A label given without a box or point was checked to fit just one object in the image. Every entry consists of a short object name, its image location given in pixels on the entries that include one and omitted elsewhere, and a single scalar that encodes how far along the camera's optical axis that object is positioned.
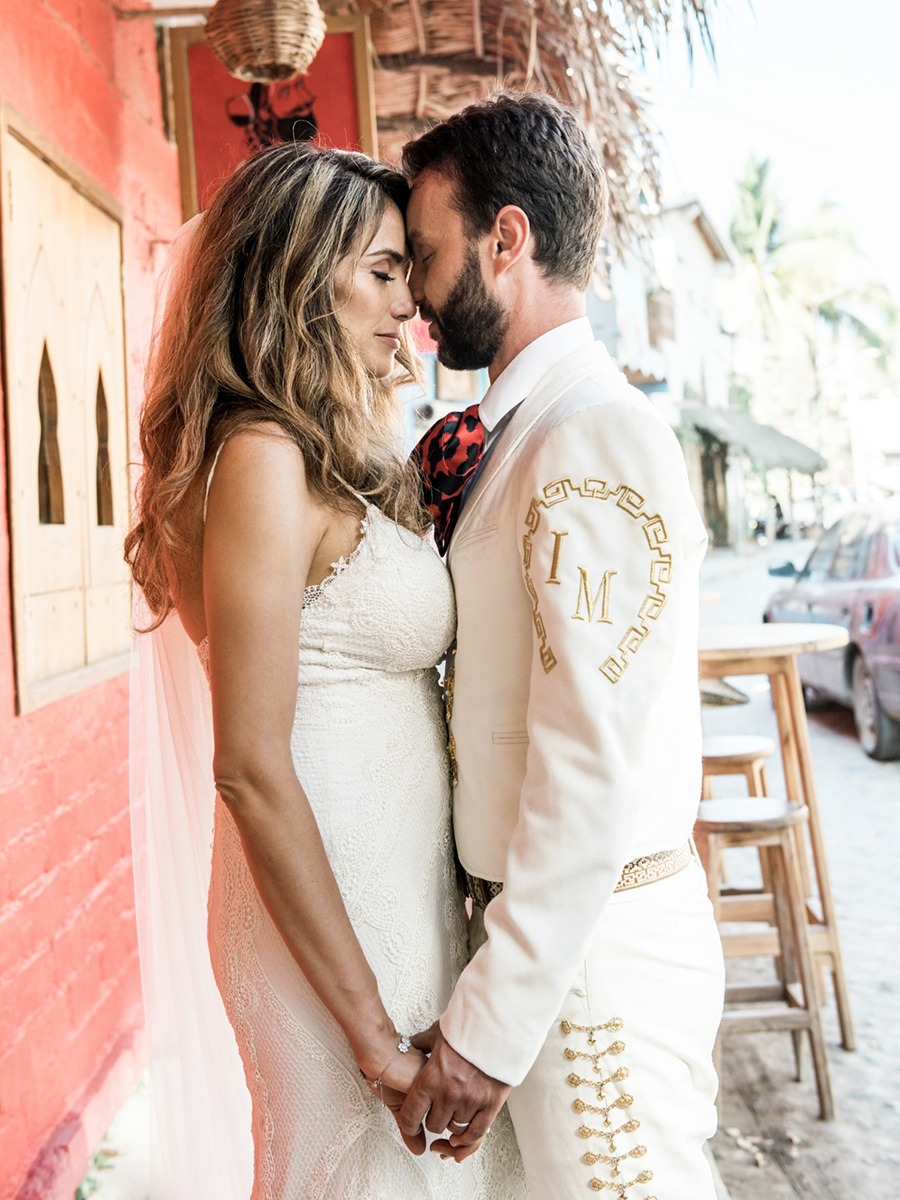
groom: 1.48
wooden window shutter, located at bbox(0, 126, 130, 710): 2.75
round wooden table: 3.93
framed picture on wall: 3.61
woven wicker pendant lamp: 3.04
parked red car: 7.89
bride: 1.57
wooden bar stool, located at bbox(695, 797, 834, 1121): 3.58
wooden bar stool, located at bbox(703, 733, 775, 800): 4.21
